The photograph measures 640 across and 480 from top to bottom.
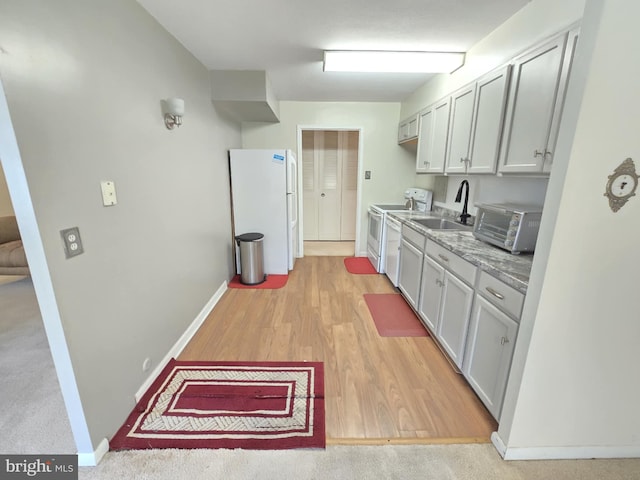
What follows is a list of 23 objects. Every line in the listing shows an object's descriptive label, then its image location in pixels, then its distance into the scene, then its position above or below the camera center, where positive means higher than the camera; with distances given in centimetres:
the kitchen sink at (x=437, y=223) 286 -48
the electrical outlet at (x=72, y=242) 112 -28
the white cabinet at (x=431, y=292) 214 -94
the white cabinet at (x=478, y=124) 191 +43
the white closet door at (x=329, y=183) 508 -11
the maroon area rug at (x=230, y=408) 143 -136
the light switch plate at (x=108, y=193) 134 -9
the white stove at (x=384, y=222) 354 -60
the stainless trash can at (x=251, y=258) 335 -101
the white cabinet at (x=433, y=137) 270 +44
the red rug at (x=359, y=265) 391 -132
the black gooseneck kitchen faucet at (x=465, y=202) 269 -23
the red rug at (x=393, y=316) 242 -134
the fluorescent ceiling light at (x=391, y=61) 238 +103
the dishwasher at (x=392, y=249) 315 -87
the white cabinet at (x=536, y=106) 143 +42
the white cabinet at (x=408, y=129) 347 +65
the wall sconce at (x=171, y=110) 187 +45
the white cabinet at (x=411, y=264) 254 -86
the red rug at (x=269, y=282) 339 -133
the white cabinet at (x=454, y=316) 176 -94
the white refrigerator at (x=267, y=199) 341 -29
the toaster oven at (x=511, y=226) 158 -29
